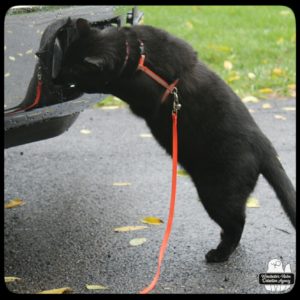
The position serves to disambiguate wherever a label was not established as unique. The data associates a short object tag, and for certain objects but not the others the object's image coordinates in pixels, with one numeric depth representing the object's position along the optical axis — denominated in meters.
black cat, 2.98
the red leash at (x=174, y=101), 2.94
